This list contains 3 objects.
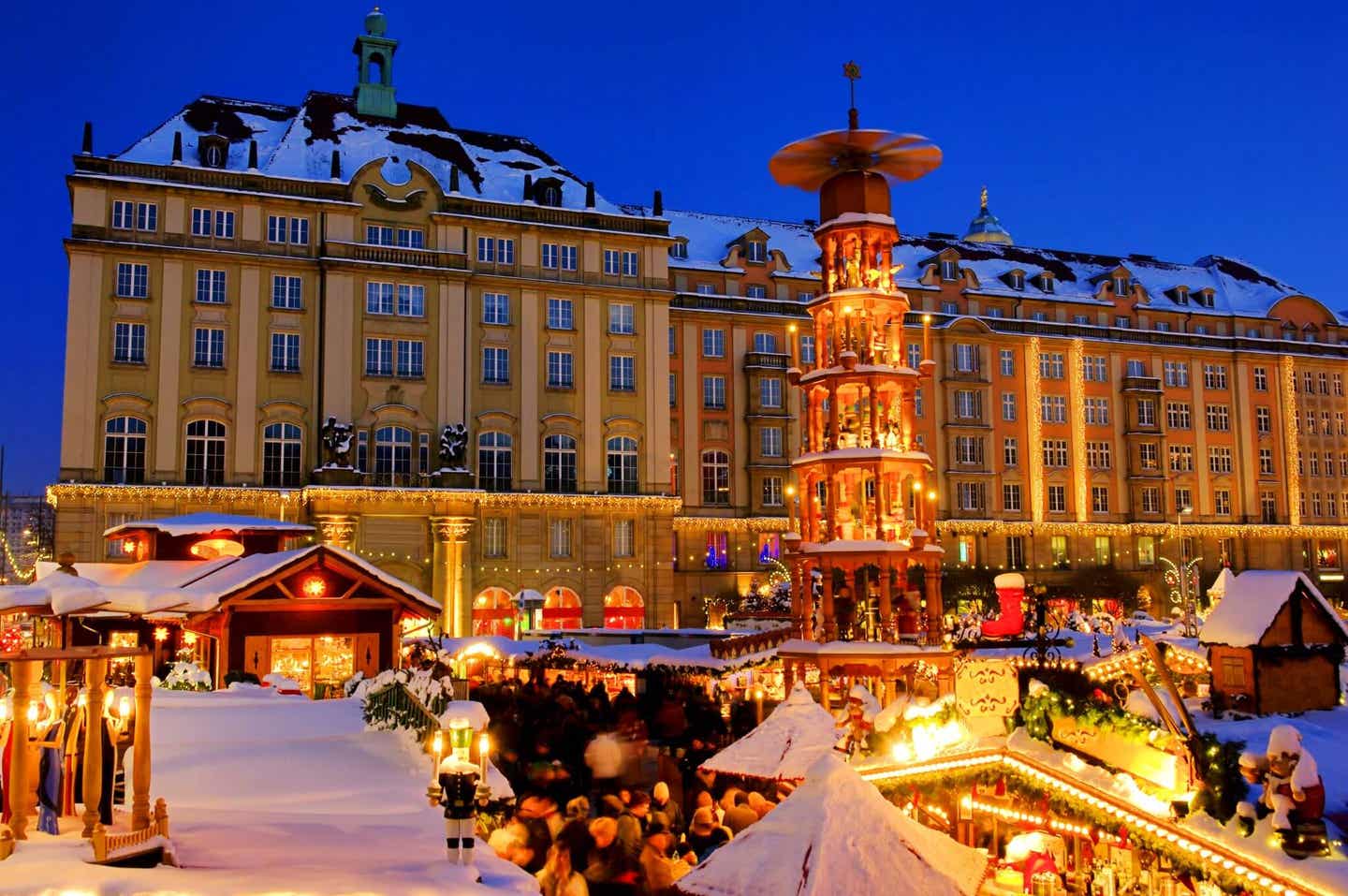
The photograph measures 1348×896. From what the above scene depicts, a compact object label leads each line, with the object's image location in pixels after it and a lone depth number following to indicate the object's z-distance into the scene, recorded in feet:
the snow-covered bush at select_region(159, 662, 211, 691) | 72.64
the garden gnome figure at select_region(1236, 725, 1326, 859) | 31.30
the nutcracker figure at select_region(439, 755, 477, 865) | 36.68
